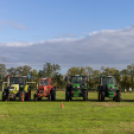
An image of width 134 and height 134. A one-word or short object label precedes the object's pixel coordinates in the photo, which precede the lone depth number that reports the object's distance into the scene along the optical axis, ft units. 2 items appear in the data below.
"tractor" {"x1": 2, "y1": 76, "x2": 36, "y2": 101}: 74.69
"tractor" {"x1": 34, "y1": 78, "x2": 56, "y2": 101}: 78.02
